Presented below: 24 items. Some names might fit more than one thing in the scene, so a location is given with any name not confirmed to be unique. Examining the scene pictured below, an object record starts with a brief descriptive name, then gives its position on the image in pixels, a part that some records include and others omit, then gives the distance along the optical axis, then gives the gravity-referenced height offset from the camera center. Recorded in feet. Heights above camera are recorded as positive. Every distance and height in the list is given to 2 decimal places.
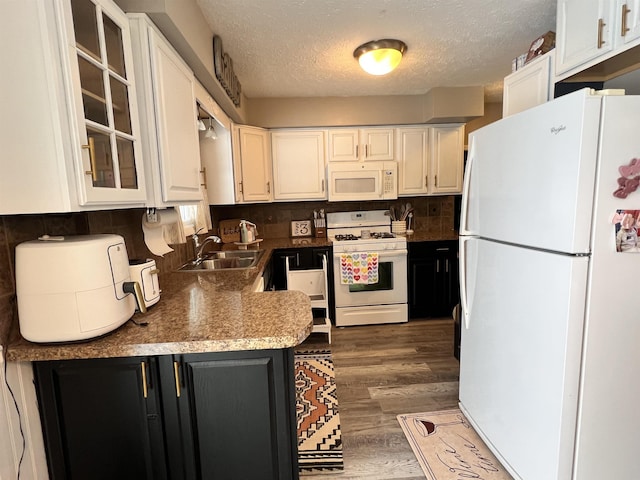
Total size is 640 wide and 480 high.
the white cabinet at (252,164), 9.95 +1.38
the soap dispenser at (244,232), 10.49 -0.89
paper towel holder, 5.10 -0.11
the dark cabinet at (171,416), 3.48 -2.35
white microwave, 11.17 +0.76
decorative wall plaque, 6.32 +3.00
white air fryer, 3.13 -0.78
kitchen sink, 8.04 -1.49
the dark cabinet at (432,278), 11.07 -2.73
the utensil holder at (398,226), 12.41 -0.97
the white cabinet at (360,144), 11.38 +2.11
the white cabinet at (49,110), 2.64 +0.89
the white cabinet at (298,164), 11.37 +1.44
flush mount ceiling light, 7.11 +3.39
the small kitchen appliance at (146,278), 4.11 -0.93
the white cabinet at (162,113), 4.03 +1.32
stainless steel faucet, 8.54 -1.15
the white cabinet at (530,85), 5.89 +2.24
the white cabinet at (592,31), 4.48 +2.56
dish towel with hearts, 10.37 -2.12
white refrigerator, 3.47 -1.11
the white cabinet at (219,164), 9.12 +1.25
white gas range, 10.41 -2.60
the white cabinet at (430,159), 11.47 +1.52
